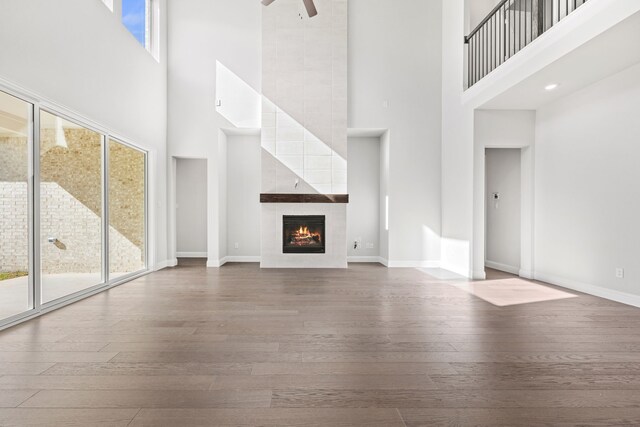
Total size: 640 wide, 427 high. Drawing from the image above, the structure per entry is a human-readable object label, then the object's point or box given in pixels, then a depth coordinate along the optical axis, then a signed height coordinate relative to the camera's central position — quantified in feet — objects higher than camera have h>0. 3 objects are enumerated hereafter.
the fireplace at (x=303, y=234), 22.33 -1.48
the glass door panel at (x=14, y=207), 10.28 +0.12
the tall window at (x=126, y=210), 16.71 +0.05
